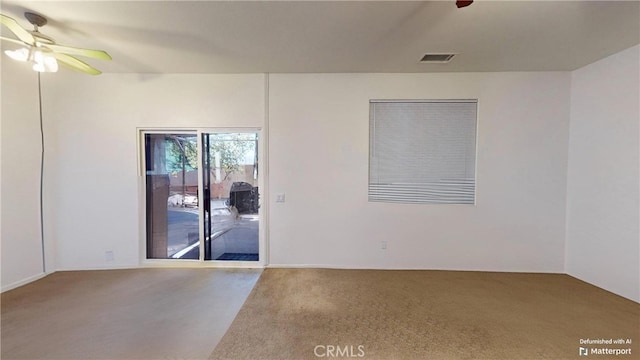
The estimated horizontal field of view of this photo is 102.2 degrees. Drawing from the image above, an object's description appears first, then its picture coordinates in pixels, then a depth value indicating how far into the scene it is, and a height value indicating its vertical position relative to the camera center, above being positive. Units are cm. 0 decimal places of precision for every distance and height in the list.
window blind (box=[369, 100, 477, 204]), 368 +28
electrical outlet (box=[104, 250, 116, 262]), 374 -126
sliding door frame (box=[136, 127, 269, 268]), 375 -47
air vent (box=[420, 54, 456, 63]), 309 +138
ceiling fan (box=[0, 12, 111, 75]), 226 +108
